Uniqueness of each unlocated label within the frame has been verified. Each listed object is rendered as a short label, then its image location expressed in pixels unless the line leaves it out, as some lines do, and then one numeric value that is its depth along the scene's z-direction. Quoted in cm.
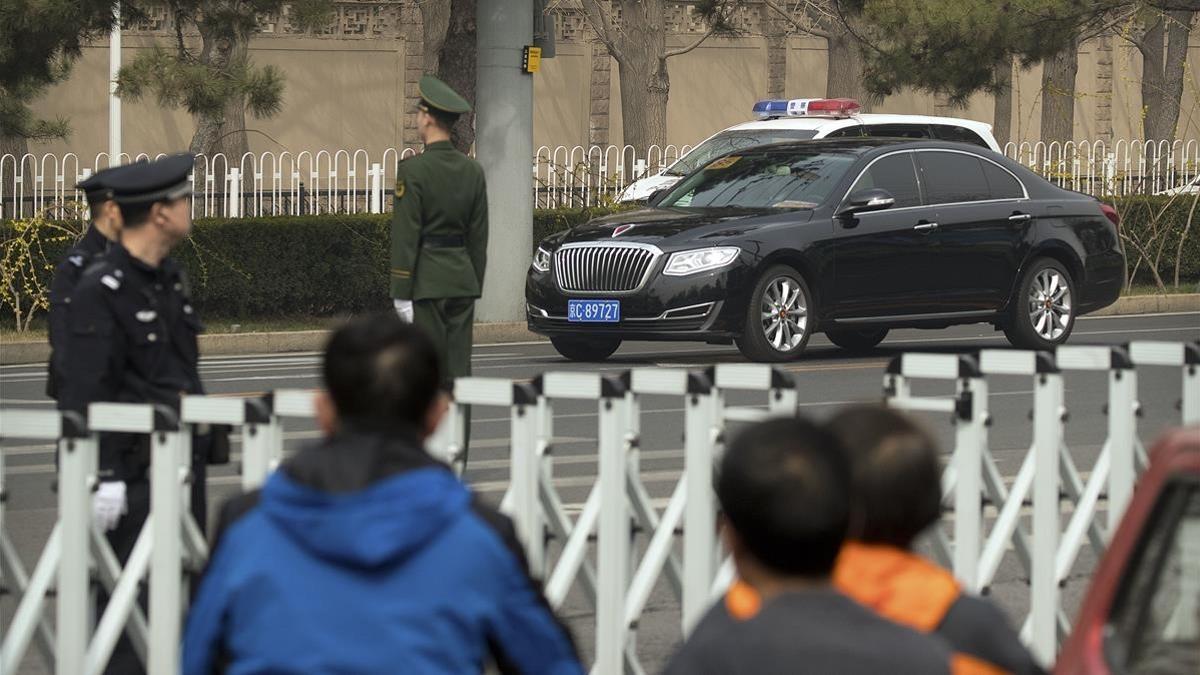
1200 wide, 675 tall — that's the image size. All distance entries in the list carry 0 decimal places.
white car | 4472
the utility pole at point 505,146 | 4087
